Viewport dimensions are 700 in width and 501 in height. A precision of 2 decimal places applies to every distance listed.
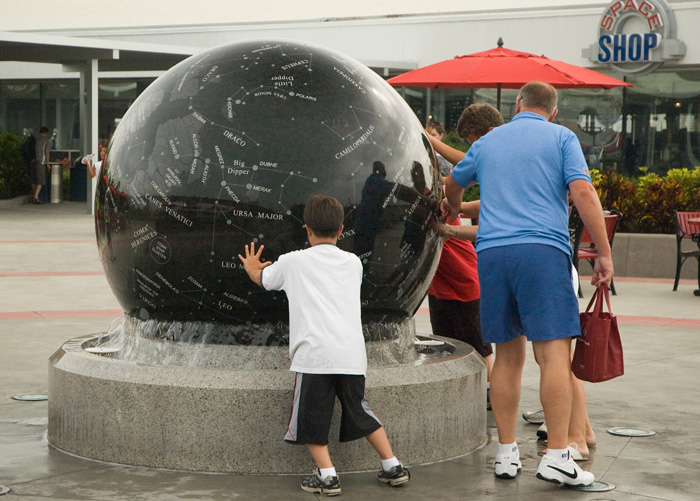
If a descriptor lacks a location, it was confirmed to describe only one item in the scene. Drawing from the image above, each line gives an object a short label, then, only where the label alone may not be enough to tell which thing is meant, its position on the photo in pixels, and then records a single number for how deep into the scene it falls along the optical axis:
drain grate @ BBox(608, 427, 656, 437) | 5.60
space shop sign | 21.91
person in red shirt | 6.14
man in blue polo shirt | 4.60
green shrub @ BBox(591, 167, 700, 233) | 14.11
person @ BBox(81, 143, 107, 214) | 20.50
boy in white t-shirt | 4.42
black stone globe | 4.88
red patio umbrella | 11.02
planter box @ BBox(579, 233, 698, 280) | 13.62
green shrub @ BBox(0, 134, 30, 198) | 25.55
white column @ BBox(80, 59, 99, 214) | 23.36
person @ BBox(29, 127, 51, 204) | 25.64
